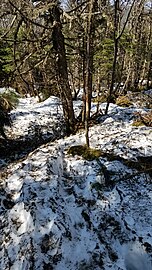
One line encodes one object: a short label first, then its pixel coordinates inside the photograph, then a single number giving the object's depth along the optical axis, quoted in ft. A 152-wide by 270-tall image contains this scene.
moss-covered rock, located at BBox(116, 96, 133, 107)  28.36
